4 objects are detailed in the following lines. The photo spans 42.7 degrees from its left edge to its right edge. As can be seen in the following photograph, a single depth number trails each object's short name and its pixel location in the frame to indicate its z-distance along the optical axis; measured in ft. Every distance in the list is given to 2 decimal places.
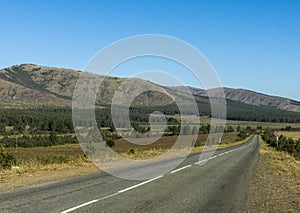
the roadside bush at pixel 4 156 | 101.88
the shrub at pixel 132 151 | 110.86
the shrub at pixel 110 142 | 227.24
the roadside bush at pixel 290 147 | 156.09
